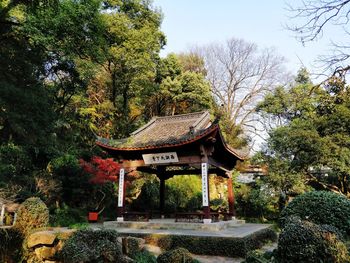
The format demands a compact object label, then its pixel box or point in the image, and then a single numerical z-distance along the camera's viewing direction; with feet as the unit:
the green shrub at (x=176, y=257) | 16.50
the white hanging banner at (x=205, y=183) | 34.70
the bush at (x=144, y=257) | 18.23
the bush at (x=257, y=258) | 17.38
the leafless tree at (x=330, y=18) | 14.27
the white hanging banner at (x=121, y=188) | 39.88
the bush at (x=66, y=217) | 39.96
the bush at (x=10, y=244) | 23.09
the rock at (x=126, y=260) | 17.57
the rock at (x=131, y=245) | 19.35
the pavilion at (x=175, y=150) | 35.45
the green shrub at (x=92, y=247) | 17.16
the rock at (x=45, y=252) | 20.84
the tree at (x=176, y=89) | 74.74
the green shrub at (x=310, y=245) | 15.28
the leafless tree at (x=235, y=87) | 94.22
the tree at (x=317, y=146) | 51.70
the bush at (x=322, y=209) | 20.49
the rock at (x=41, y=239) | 21.04
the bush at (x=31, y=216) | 24.00
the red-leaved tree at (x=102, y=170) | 44.75
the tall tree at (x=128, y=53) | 62.75
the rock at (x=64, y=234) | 21.31
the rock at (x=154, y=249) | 26.66
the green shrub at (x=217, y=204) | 58.58
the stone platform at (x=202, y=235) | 26.03
